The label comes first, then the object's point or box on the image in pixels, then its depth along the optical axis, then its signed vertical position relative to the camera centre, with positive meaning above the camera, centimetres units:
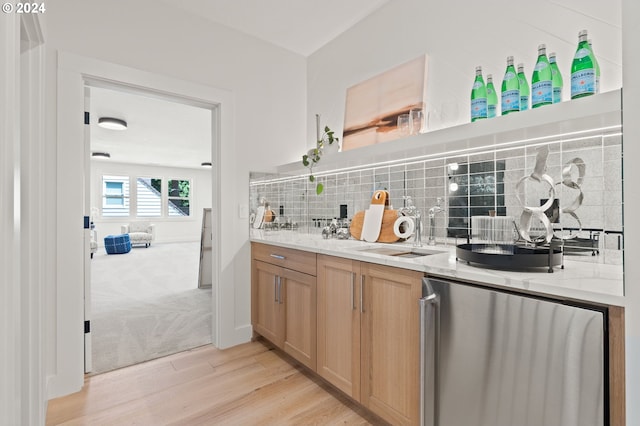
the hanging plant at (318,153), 264 +53
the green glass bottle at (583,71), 124 +58
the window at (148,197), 968 +51
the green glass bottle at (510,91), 149 +61
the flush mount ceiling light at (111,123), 491 +147
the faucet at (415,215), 203 -1
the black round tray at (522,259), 114 -18
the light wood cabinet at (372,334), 143 -64
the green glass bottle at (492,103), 162 +58
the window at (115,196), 910 +52
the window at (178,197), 1027 +53
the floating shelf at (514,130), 120 +40
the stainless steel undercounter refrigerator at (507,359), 93 -51
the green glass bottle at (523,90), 150 +61
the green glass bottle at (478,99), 162 +61
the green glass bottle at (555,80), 141 +62
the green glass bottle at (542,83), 138 +60
